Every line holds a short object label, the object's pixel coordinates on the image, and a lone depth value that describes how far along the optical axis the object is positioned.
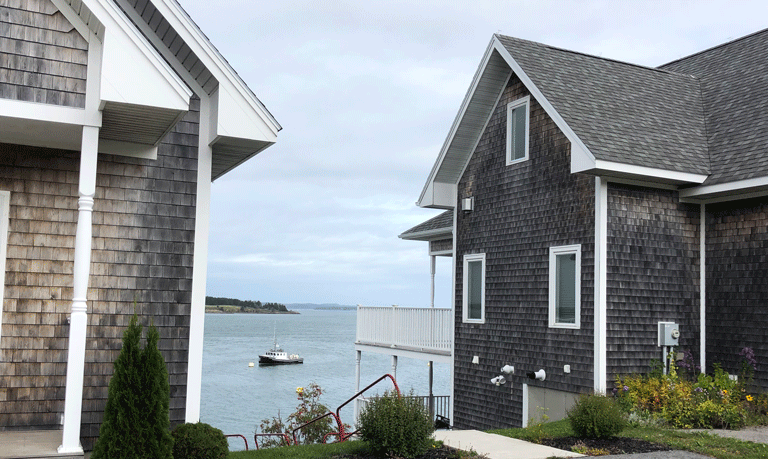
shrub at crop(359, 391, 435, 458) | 8.09
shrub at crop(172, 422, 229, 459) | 7.55
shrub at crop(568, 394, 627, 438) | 9.20
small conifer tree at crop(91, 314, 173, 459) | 6.65
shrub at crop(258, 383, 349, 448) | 13.41
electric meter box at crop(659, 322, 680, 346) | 12.09
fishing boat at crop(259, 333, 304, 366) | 74.69
